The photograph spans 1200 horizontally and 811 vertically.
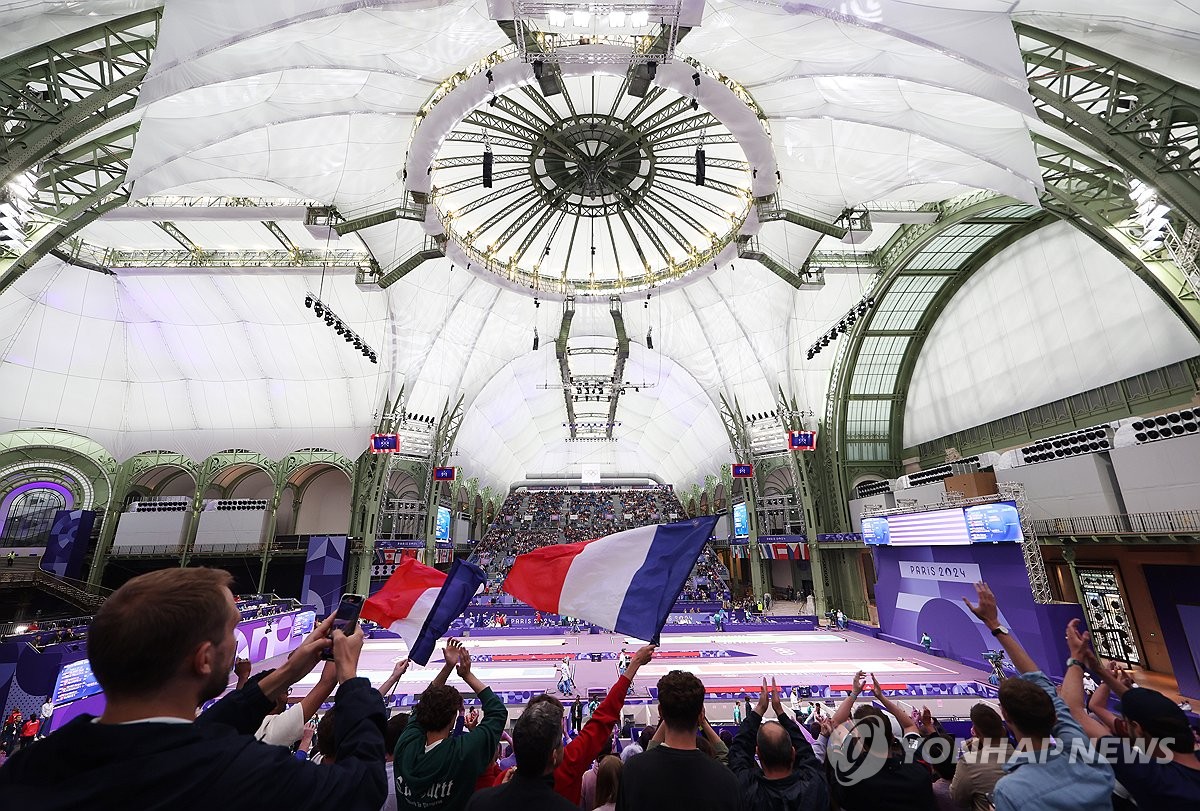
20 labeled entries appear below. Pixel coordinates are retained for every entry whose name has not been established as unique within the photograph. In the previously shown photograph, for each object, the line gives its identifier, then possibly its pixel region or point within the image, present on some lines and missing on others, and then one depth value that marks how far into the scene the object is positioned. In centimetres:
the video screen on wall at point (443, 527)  3638
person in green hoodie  328
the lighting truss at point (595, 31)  1012
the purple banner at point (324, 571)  3034
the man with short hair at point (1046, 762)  295
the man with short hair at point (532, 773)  278
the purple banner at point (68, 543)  2931
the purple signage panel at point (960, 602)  1672
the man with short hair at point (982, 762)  387
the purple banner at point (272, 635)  1898
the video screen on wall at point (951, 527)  1848
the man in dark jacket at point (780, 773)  345
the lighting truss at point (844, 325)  2168
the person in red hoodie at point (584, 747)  362
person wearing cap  309
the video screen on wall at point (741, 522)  3717
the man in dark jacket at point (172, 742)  152
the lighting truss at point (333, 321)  2070
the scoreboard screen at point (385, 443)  2788
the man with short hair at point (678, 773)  284
